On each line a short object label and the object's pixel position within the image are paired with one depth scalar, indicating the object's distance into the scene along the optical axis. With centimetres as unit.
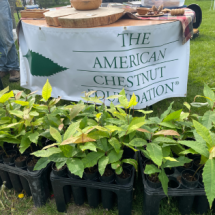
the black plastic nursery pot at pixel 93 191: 105
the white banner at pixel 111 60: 162
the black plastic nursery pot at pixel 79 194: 115
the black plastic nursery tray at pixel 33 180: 113
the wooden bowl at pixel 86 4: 181
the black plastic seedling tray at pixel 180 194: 98
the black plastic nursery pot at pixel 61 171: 107
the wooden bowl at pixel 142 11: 203
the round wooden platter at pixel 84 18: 156
